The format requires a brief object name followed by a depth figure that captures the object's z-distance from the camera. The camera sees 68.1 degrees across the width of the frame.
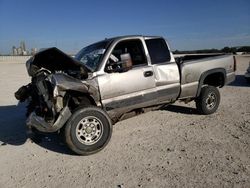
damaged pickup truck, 3.14
